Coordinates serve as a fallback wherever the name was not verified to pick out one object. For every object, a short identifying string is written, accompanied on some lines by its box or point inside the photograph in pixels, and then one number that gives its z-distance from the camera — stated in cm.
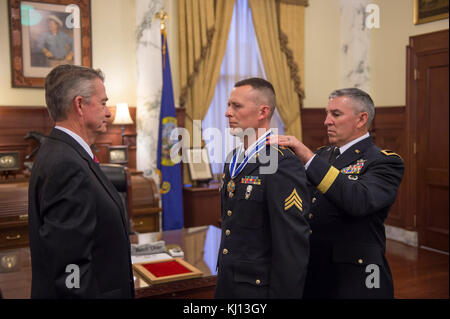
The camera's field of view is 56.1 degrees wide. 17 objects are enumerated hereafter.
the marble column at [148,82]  545
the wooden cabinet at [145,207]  479
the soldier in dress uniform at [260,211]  155
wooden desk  217
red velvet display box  226
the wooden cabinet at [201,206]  563
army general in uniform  178
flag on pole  534
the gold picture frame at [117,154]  529
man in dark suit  136
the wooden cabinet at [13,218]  400
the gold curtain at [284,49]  643
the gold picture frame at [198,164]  583
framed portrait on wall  501
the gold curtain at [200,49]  588
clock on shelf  468
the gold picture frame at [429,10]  527
